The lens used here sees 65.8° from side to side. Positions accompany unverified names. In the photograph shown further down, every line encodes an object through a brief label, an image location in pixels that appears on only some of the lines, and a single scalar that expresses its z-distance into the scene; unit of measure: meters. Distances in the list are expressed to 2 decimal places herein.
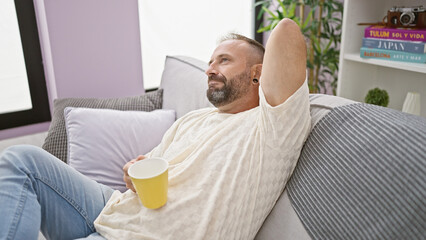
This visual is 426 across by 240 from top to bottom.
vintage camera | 1.58
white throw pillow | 1.56
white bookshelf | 1.80
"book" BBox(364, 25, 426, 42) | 1.54
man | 0.98
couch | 0.76
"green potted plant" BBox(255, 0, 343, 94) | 2.37
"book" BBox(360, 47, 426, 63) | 1.56
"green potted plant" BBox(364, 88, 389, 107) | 1.79
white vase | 1.59
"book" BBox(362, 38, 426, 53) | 1.54
